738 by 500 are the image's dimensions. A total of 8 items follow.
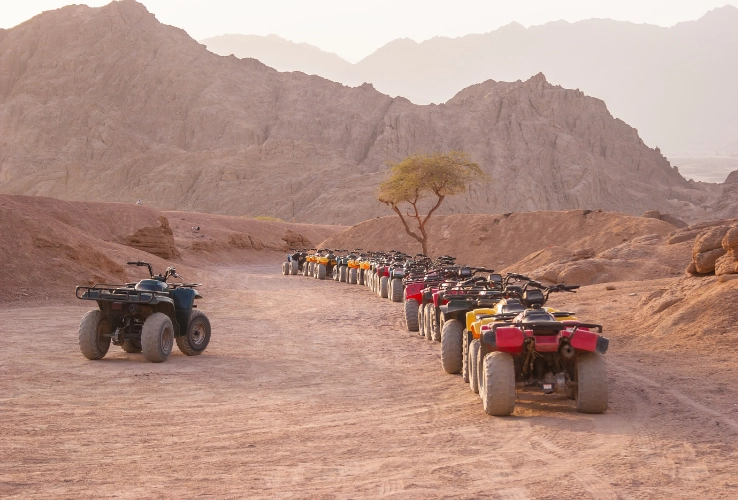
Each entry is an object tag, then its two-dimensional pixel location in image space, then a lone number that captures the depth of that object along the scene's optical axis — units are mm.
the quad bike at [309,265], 39031
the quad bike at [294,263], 41156
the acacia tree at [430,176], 44188
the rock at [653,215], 42481
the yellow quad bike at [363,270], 30703
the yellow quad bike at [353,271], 32500
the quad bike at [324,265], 37312
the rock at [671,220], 41481
